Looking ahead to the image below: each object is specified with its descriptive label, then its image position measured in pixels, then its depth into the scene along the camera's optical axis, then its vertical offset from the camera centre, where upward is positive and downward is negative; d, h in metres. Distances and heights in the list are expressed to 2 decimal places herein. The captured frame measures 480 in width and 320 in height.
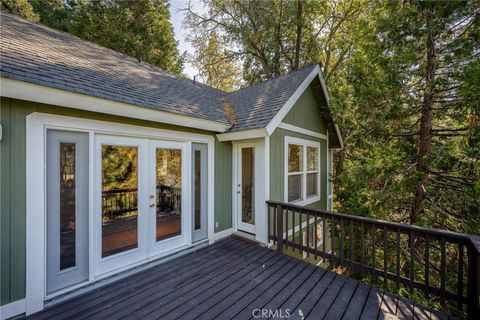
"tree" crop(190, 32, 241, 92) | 12.77 +6.27
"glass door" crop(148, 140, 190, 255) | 4.01 -0.64
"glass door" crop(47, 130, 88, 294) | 2.91 -0.62
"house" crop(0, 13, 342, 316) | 2.68 +0.04
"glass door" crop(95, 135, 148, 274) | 3.40 -0.61
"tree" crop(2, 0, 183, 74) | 12.24 +8.43
